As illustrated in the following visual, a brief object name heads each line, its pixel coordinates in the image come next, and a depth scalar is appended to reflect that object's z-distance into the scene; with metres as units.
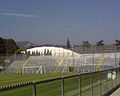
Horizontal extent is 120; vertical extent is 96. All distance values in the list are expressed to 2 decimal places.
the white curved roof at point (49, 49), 90.36
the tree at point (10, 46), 108.57
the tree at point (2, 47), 101.94
